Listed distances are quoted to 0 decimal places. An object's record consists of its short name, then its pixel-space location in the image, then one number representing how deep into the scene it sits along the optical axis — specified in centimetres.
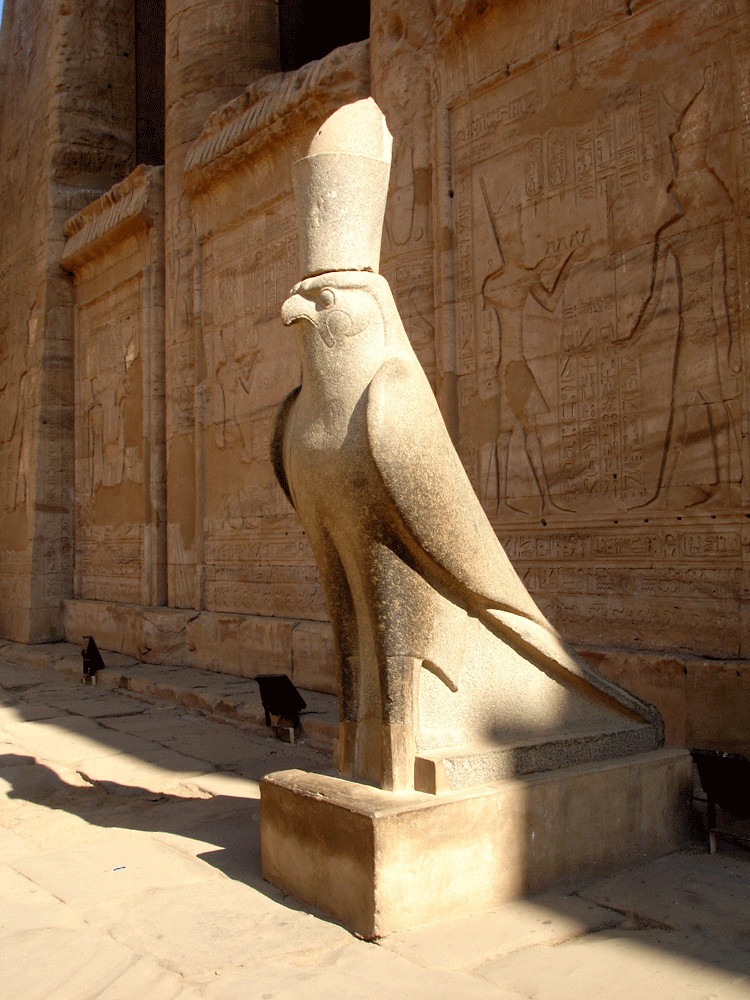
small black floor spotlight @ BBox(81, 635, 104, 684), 773
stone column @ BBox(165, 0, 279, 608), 848
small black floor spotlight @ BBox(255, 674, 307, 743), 529
